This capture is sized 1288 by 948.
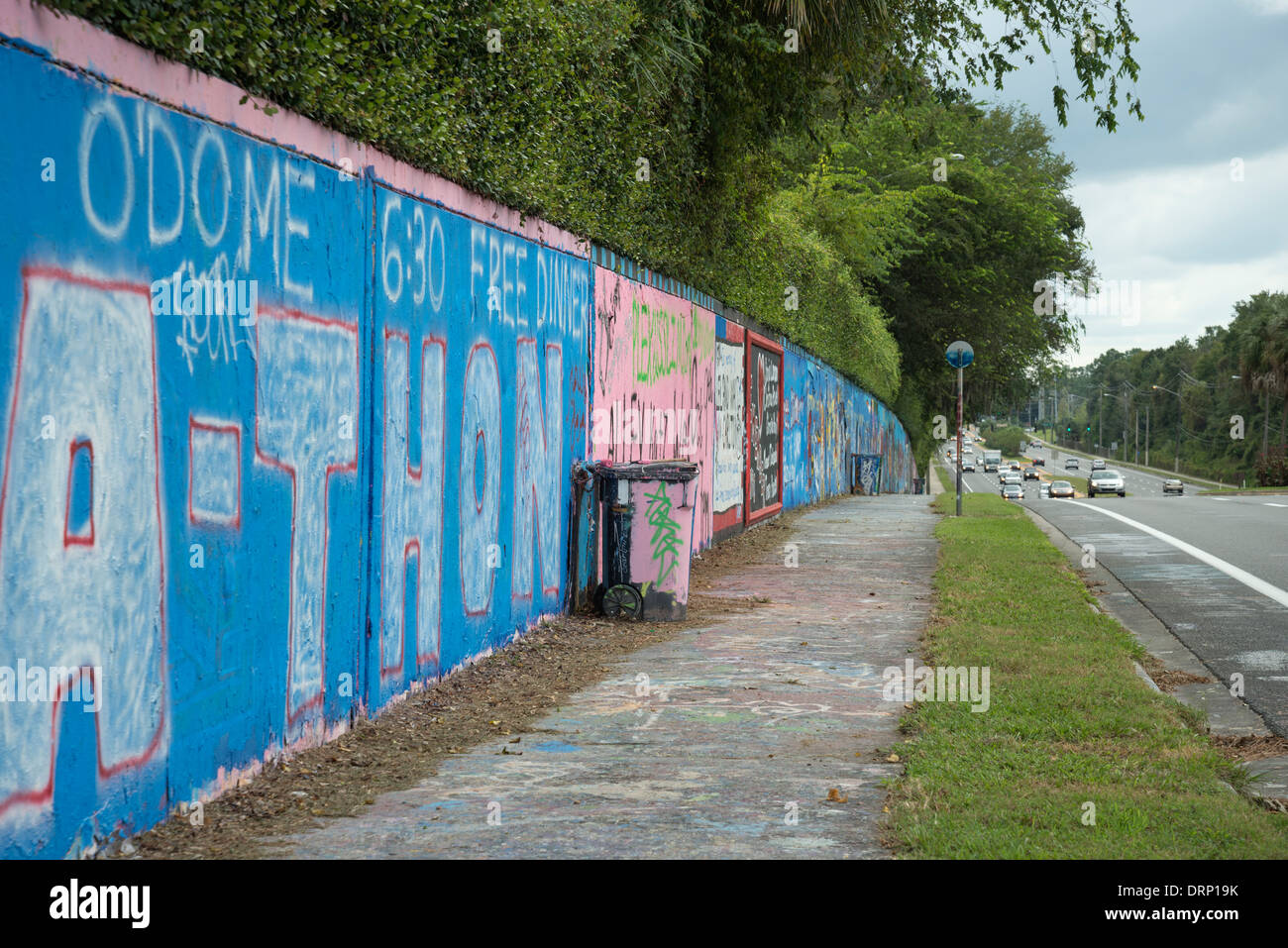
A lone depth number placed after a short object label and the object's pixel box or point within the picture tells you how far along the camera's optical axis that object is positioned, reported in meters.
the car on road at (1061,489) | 60.50
